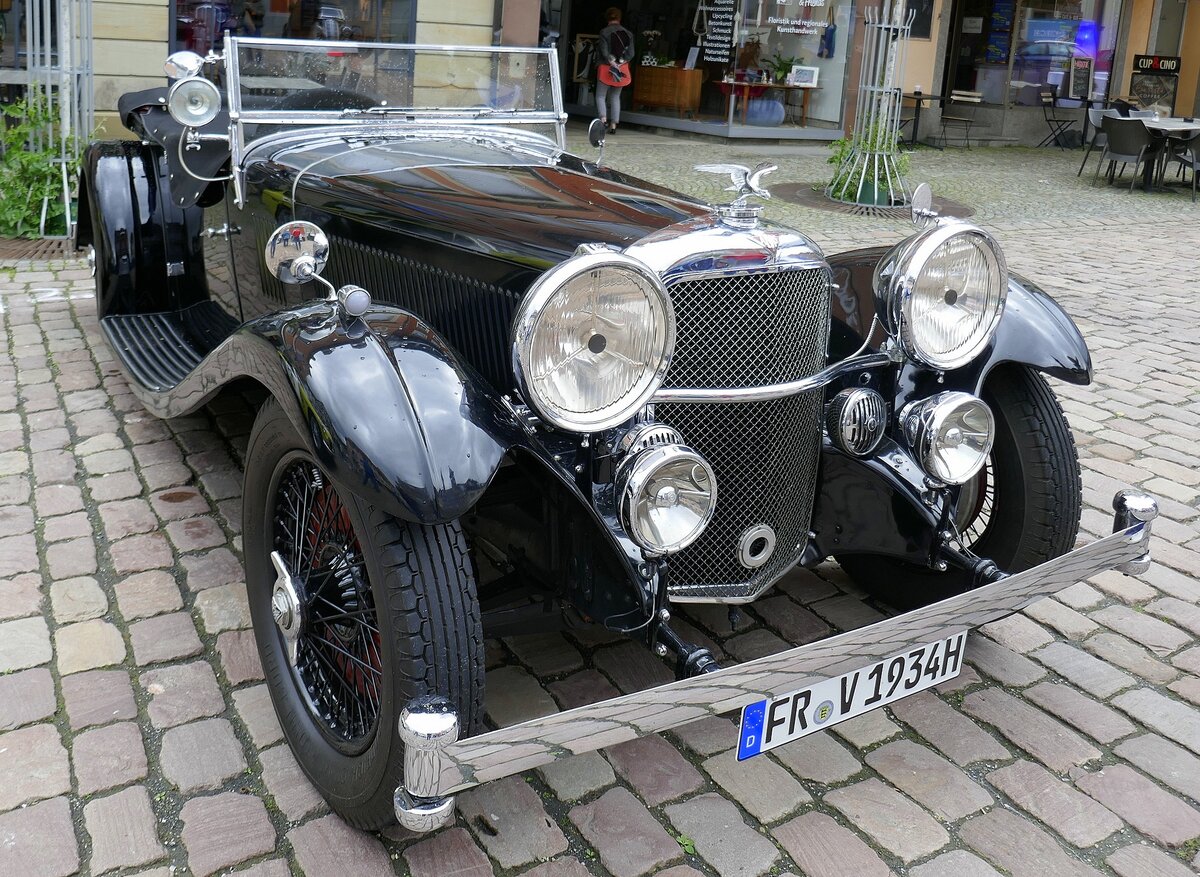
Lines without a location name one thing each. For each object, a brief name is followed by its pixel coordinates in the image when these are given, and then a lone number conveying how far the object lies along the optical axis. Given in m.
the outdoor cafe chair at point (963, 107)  15.94
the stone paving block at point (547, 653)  2.73
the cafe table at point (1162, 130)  11.50
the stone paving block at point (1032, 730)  2.48
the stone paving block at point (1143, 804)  2.25
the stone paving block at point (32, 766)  2.20
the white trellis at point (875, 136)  9.51
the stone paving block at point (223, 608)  2.83
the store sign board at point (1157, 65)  15.98
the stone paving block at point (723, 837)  2.12
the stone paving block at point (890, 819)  2.19
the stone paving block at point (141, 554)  3.10
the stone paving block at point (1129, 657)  2.83
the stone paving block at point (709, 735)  2.48
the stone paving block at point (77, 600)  2.84
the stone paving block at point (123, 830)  2.05
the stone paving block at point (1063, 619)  3.02
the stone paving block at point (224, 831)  2.06
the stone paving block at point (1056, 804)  2.24
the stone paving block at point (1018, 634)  2.94
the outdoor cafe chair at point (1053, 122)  16.45
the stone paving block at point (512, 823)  2.12
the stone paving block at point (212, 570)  3.03
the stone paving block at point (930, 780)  2.31
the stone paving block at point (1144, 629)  2.97
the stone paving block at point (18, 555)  3.05
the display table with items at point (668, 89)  14.35
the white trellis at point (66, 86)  6.97
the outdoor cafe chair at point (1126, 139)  11.75
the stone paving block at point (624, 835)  2.12
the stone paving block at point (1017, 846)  2.13
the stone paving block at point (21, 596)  2.84
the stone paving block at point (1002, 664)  2.78
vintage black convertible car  1.94
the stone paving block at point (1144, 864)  2.13
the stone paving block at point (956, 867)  2.12
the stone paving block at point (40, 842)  2.01
